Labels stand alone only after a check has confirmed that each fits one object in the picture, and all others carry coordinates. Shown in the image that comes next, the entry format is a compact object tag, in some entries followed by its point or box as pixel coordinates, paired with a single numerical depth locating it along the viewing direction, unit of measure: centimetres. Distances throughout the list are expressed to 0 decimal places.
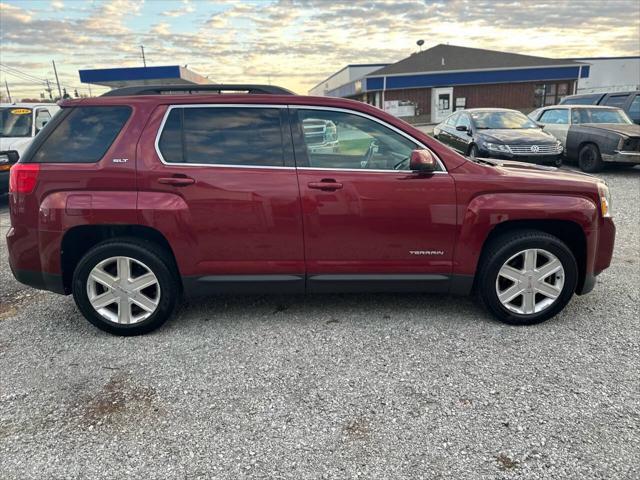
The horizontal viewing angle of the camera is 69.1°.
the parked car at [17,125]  878
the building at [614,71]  5372
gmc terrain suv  341
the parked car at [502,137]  997
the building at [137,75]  2681
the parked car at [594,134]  1016
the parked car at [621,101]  1300
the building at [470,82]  3778
